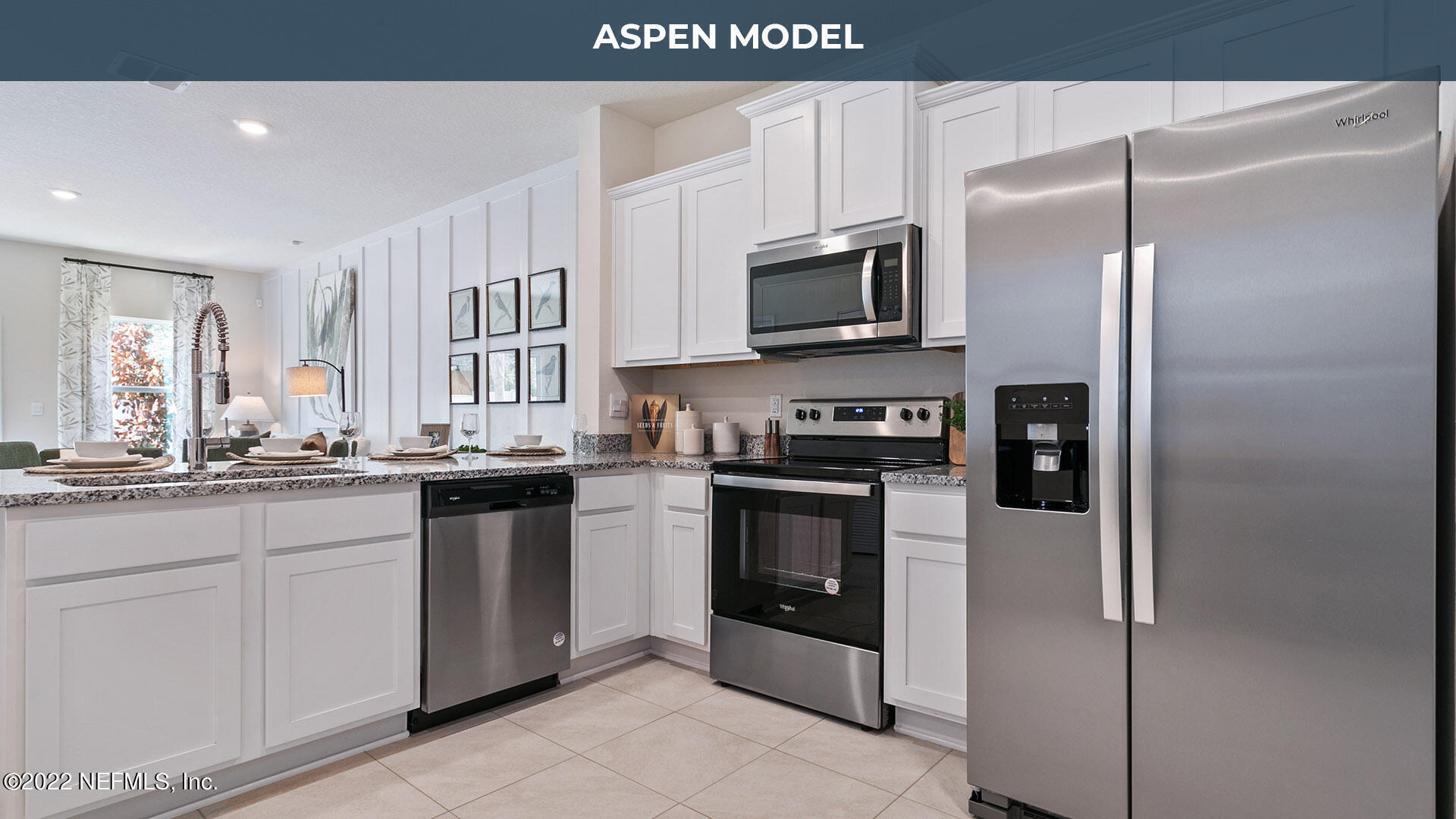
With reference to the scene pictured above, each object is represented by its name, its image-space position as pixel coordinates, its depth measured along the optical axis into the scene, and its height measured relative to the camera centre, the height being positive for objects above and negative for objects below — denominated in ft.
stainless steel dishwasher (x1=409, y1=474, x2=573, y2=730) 8.29 -2.17
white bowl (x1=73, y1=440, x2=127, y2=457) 7.04 -0.38
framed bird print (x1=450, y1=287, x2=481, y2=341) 17.63 +2.30
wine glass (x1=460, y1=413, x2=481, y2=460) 10.43 -0.22
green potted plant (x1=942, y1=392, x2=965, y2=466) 8.96 -0.17
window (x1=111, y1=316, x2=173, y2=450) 23.72 +0.92
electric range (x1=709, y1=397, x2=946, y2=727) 8.36 -1.79
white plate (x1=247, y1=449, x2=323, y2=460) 8.19 -0.52
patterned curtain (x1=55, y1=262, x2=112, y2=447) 22.38 +1.60
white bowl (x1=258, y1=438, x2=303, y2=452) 8.34 -0.40
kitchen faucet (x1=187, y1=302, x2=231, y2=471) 7.52 +0.21
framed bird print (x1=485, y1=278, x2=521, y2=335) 16.53 +2.35
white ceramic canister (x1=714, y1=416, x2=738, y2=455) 11.74 -0.43
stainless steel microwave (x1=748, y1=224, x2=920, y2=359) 8.87 +1.48
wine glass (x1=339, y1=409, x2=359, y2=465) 8.90 -0.19
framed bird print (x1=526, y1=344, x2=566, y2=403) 15.61 +0.80
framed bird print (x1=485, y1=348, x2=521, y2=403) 16.62 +0.77
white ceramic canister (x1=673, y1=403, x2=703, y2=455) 12.08 -0.18
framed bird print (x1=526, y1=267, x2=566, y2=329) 15.56 +2.39
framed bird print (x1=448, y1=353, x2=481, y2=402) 17.76 +0.74
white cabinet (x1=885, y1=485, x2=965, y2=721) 7.64 -2.00
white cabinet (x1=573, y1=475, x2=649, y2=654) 9.93 -2.31
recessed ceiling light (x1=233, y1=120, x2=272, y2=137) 13.10 +5.06
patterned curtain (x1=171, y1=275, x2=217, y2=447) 24.62 +2.29
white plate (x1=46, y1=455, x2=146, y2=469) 6.99 -0.51
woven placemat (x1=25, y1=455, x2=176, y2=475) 7.02 -0.57
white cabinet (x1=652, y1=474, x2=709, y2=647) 10.14 -2.10
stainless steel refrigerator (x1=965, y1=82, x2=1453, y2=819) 4.87 -0.43
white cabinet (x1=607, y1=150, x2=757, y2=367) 10.93 +2.29
